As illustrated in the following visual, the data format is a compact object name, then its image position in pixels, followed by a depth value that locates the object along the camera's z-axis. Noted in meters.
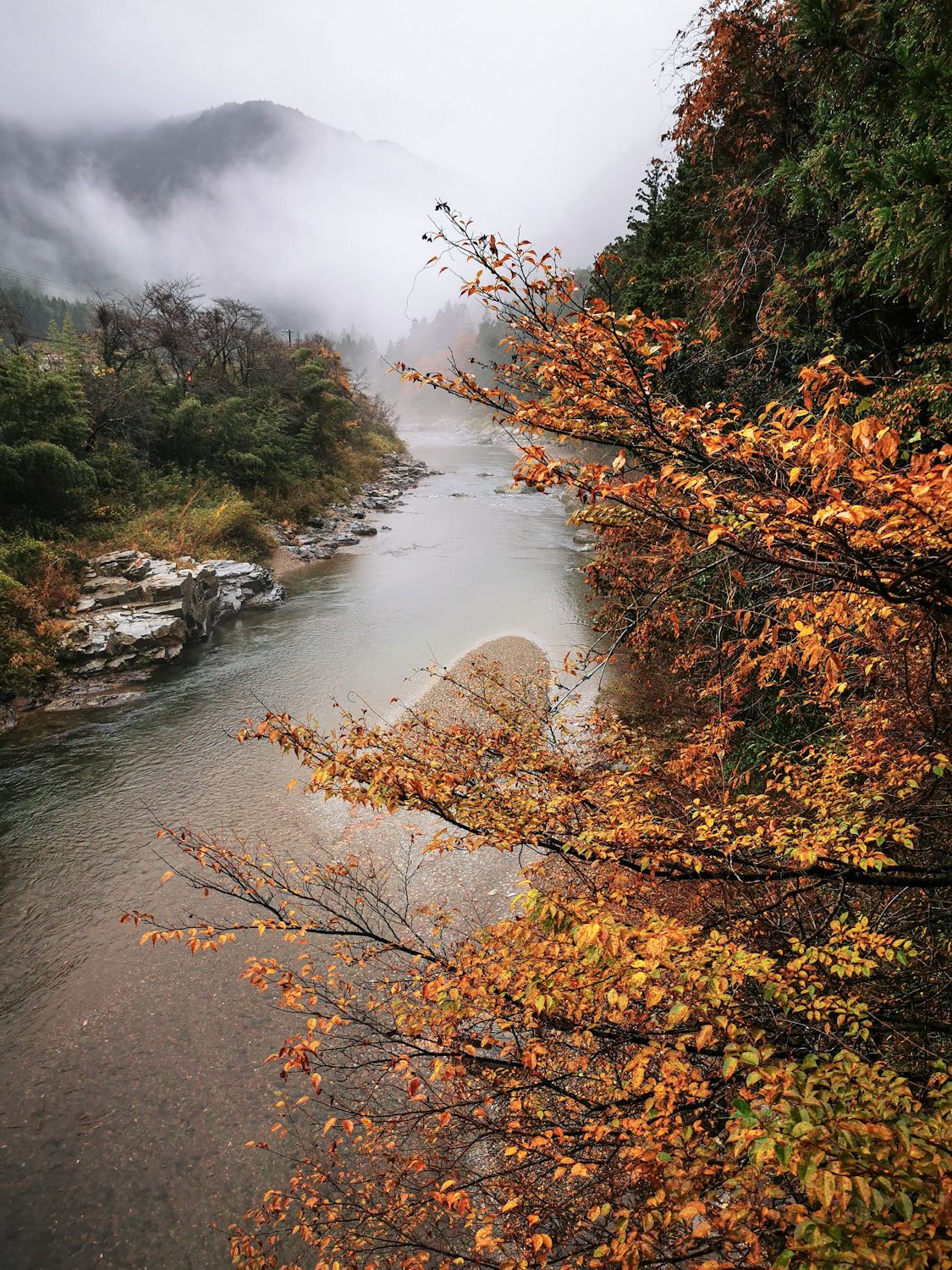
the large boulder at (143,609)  15.13
